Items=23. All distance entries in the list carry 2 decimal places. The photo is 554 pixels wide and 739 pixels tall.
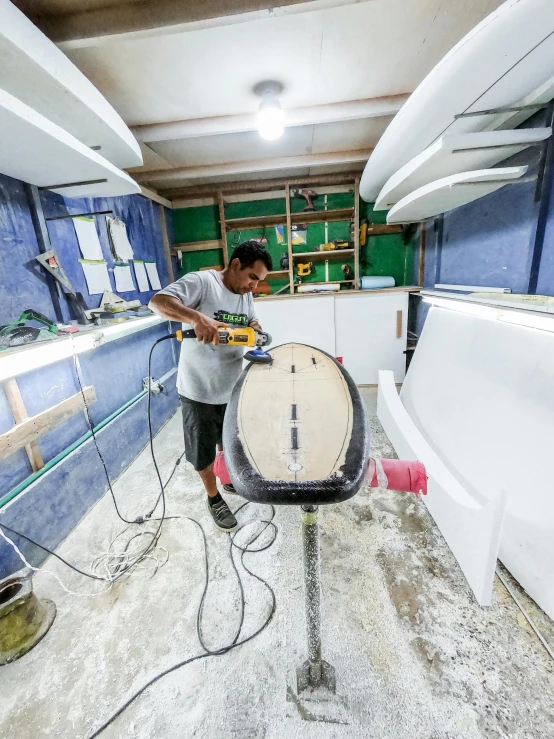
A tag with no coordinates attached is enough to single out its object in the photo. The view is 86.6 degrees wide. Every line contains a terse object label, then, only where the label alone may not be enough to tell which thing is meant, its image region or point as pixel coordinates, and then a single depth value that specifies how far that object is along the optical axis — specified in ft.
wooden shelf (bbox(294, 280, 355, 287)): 12.63
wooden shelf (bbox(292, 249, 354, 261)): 12.28
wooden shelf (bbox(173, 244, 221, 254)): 13.16
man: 5.29
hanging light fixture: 6.42
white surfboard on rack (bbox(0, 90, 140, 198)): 3.81
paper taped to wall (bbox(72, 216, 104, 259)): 7.29
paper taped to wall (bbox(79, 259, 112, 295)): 7.57
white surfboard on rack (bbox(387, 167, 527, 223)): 5.74
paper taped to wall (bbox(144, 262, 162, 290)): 10.88
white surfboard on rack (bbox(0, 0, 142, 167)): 3.75
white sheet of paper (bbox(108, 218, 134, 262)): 8.64
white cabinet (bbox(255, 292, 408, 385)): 11.63
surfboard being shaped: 2.54
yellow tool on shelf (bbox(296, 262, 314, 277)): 12.89
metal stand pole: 3.00
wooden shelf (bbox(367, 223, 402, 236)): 12.65
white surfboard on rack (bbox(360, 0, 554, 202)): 3.65
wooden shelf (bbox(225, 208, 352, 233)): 12.42
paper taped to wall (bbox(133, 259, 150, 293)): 10.04
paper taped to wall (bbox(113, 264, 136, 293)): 8.82
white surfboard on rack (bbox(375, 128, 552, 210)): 5.32
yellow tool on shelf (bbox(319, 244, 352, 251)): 12.30
